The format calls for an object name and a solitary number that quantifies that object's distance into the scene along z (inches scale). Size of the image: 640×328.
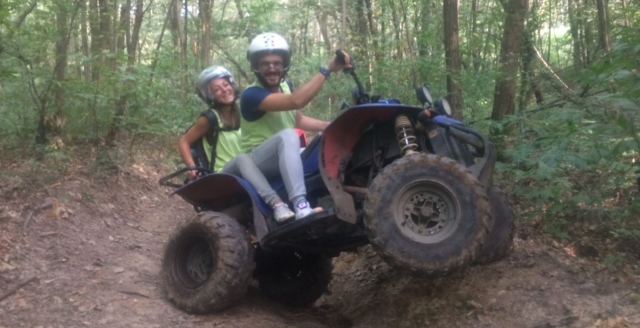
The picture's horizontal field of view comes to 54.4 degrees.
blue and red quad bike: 148.7
